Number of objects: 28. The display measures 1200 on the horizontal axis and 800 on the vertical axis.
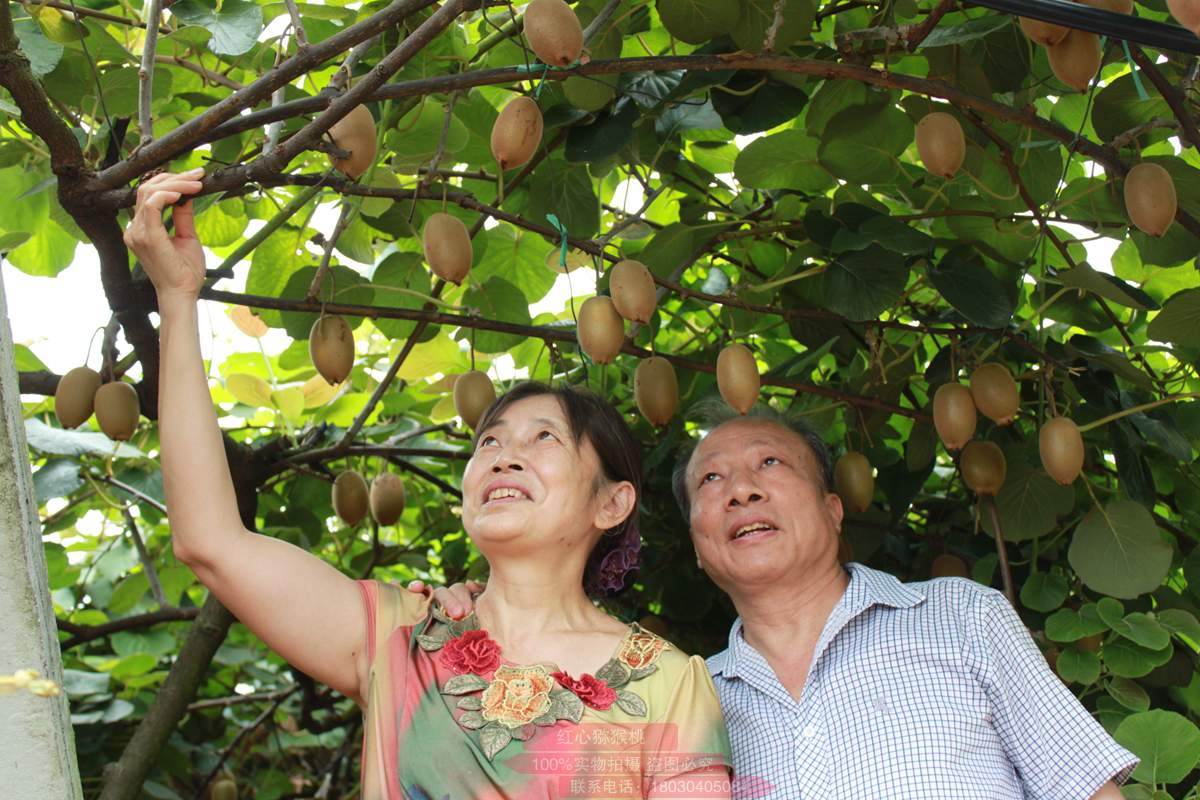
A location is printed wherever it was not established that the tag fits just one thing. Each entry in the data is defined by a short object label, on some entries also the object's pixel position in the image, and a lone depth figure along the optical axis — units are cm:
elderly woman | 125
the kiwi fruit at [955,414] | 186
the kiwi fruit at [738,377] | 175
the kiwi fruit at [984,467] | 196
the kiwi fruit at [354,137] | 147
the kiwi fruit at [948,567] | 216
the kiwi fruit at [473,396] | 192
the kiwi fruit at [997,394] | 184
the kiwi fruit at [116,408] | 179
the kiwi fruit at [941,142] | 161
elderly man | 154
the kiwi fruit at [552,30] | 140
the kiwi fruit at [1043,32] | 138
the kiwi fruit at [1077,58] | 141
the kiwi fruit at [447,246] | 162
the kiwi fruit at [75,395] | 183
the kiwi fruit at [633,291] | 166
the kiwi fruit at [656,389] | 186
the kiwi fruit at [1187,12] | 116
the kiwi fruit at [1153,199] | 155
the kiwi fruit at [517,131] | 153
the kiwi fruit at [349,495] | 224
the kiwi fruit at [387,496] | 221
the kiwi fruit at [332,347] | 174
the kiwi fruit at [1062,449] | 179
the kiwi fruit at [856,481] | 201
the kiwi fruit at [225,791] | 269
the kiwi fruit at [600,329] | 169
